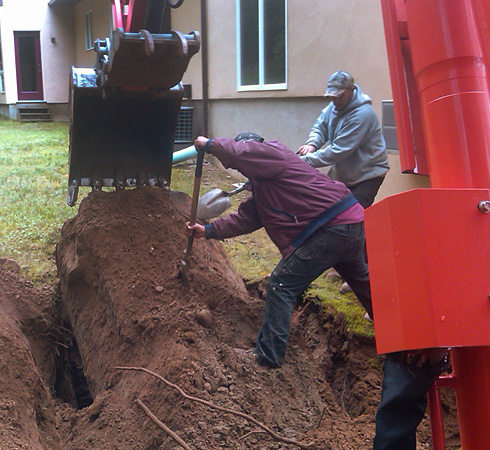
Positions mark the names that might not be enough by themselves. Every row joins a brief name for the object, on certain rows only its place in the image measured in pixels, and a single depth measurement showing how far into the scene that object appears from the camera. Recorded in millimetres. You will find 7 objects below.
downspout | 10727
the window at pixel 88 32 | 18609
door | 20484
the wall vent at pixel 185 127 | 11531
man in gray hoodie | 4949
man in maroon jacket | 3887
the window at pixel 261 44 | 8992
